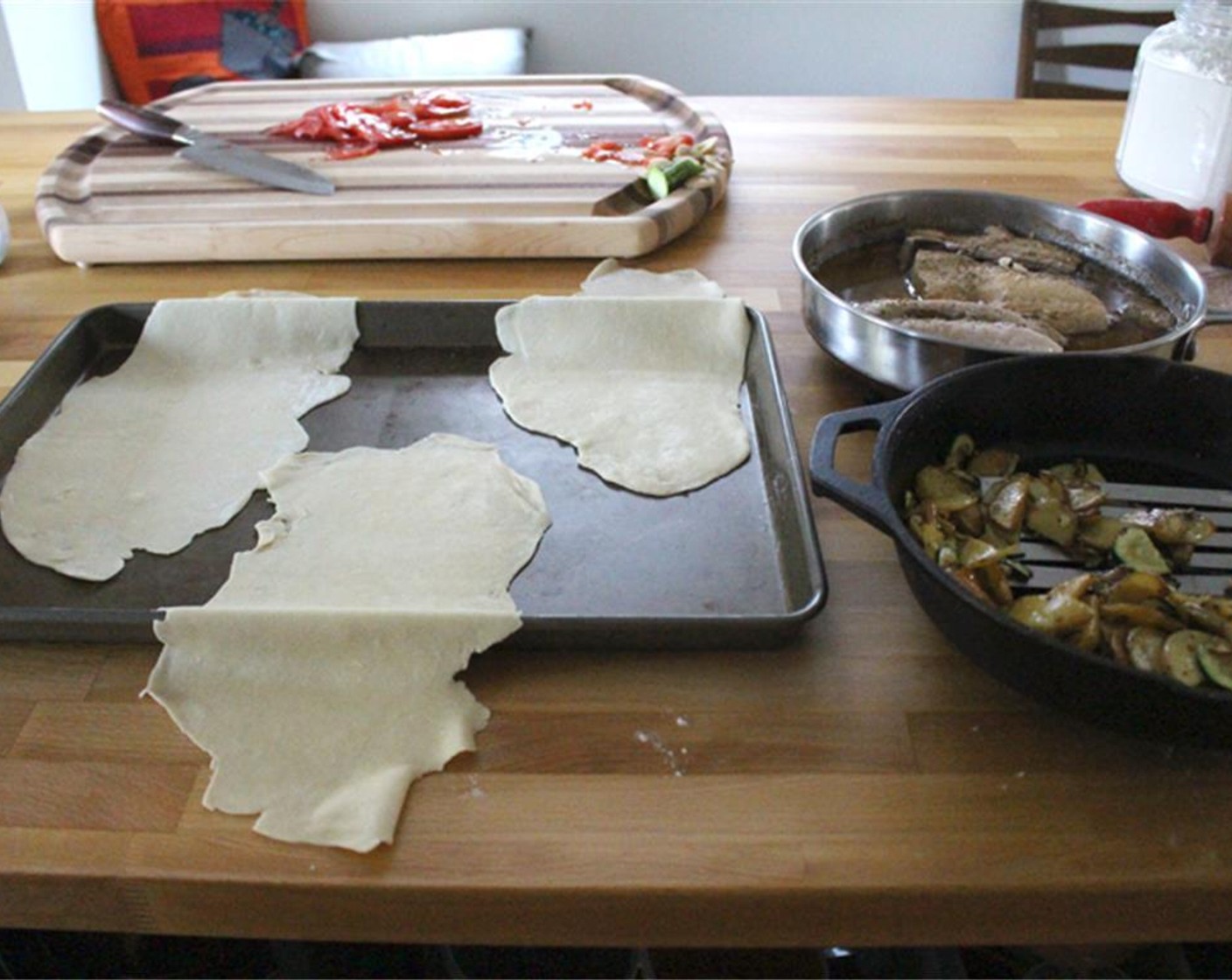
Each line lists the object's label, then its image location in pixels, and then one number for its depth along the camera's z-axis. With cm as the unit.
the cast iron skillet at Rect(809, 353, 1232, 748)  69
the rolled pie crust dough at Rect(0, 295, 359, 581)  86
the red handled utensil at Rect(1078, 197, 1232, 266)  118
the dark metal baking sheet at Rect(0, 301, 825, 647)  74
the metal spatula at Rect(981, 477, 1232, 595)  74
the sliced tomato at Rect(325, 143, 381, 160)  150
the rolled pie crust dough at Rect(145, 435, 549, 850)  65
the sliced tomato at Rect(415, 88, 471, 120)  164
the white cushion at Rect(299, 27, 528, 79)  270
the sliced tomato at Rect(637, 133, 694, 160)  149
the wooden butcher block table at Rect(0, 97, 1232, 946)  61
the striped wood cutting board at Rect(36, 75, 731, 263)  128
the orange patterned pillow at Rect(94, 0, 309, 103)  275
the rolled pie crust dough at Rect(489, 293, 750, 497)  95
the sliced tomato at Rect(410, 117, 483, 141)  157
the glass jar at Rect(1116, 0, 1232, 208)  129
